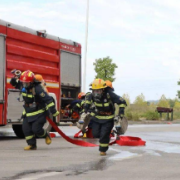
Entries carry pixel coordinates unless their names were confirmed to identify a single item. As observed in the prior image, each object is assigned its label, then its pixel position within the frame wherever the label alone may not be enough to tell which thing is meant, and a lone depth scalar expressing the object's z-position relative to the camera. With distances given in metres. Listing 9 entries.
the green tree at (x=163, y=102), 69.71
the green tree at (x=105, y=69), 39.92
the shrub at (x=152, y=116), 35.62
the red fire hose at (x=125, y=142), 11.26
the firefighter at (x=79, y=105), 15.29
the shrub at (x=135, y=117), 33.34
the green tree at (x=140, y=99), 73.15
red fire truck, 13.66
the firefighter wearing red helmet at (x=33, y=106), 10.42
